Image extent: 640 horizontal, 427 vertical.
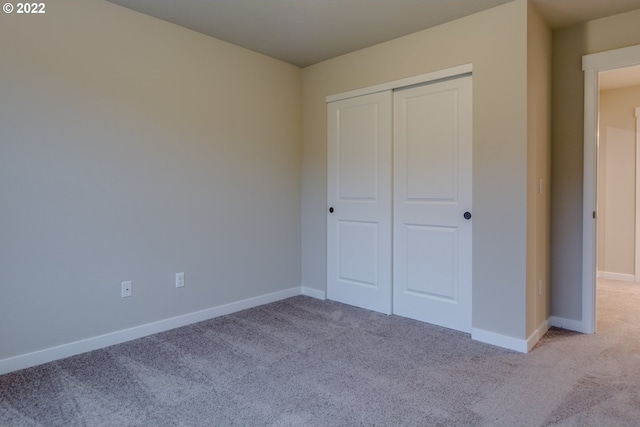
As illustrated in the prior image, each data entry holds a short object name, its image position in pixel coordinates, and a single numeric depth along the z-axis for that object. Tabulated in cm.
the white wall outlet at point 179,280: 306
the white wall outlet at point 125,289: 273
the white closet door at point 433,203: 287
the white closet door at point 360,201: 337
